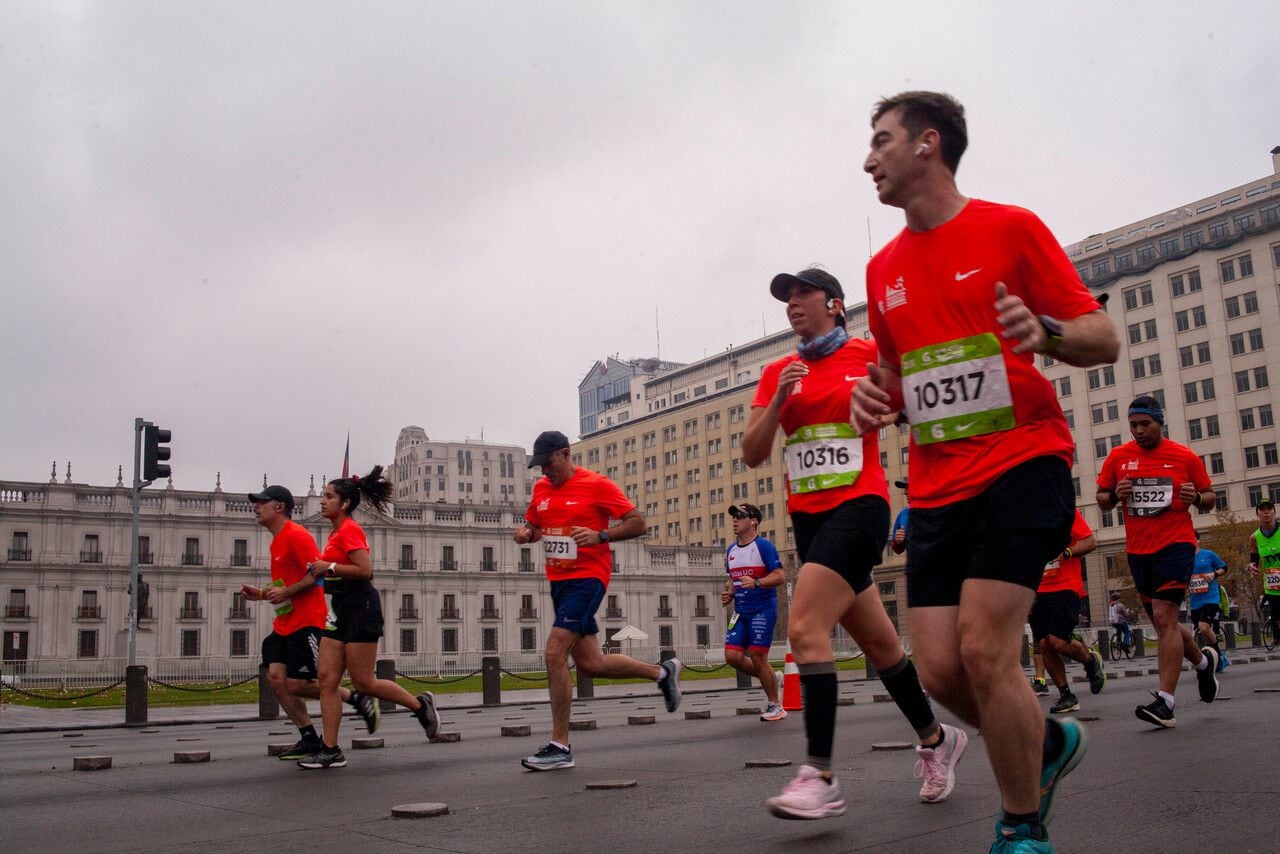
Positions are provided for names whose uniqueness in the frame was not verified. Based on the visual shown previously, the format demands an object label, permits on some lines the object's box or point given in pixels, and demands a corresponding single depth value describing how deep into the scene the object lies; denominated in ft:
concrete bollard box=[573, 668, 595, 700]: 81.41
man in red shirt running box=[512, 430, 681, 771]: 25.76
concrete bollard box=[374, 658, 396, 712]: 62.39
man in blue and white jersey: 41.06
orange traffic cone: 43.96
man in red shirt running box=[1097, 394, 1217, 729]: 27.94
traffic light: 77.56
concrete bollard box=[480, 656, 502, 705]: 75.36
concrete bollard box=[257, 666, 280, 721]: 66.03
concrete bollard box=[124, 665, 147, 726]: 65.21
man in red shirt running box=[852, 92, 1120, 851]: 11.23
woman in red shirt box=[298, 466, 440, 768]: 28.37
